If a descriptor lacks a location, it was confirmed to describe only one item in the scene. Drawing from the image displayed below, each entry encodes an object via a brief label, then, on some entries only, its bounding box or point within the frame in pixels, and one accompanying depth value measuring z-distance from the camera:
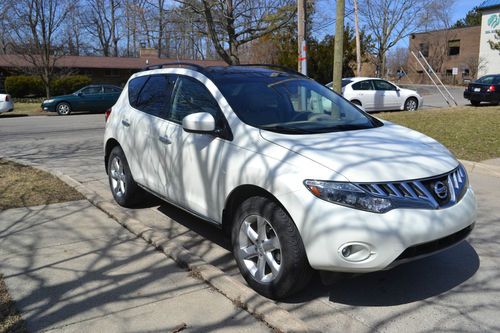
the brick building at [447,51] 60.45
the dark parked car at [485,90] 20.52
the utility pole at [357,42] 31.75
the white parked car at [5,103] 21.34
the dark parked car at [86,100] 23.22
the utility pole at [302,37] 11.82
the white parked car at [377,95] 18.44
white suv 3.17
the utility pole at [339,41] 10.45
